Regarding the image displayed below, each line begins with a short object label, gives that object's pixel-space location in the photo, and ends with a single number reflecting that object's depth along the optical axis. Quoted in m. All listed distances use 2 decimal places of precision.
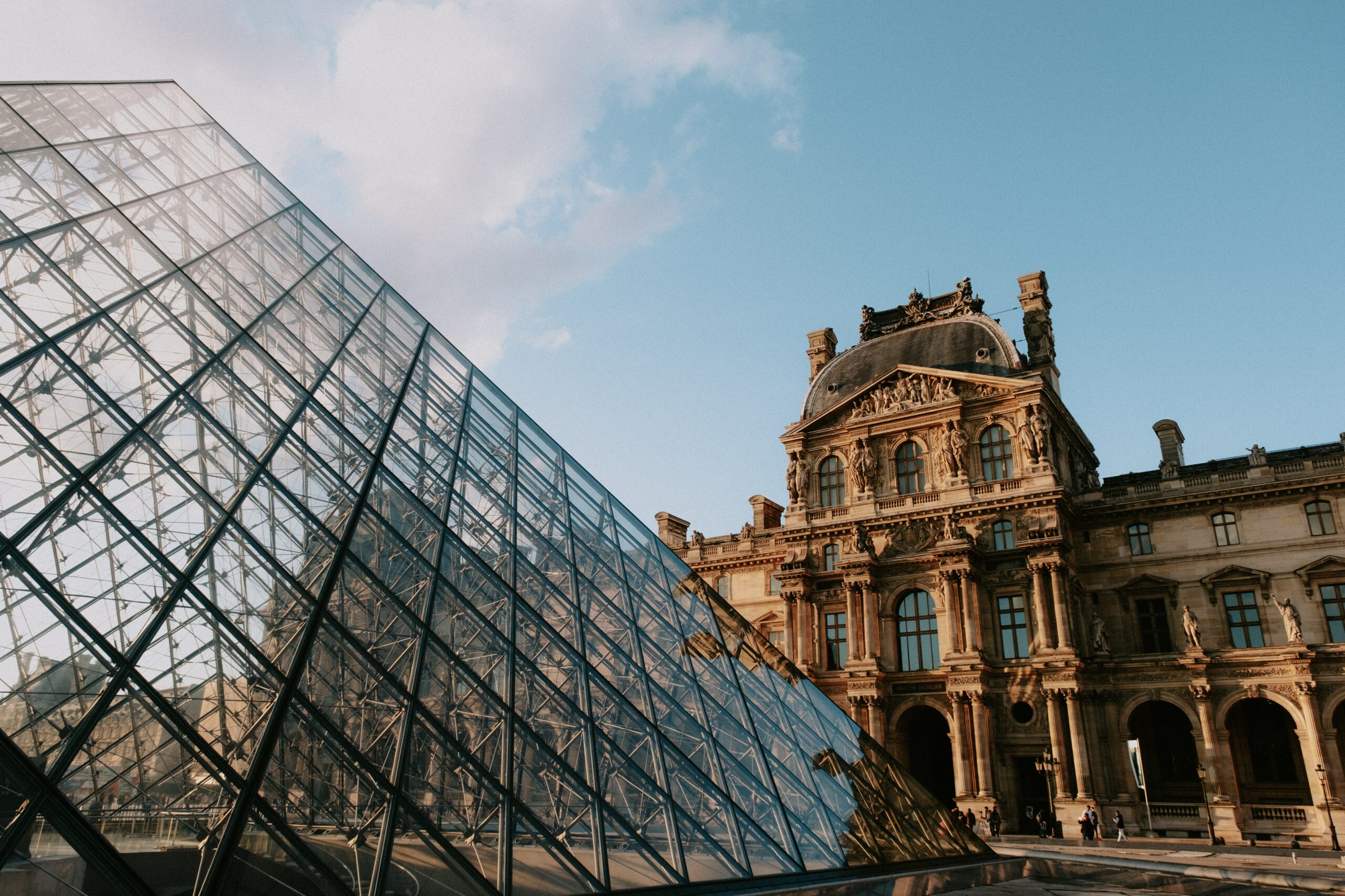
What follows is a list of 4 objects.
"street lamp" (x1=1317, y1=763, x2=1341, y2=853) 25.88
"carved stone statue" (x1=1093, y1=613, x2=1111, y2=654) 31.42
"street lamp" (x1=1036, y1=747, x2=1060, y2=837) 29.11
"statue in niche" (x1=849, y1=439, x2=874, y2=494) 36.78
